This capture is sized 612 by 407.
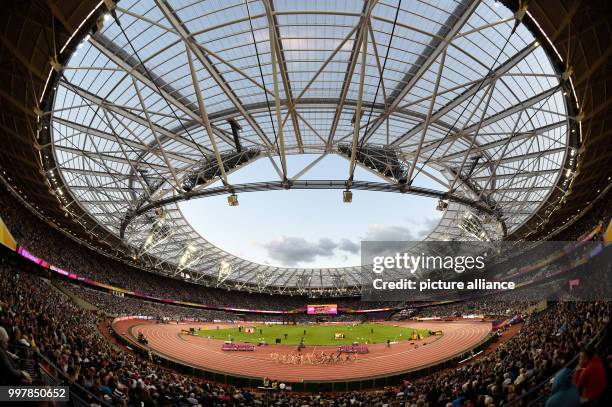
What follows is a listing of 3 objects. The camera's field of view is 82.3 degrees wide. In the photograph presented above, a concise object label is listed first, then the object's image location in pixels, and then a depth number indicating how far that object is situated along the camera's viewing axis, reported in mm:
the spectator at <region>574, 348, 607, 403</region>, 6426
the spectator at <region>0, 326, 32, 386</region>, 6059
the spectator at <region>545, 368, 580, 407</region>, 6125
